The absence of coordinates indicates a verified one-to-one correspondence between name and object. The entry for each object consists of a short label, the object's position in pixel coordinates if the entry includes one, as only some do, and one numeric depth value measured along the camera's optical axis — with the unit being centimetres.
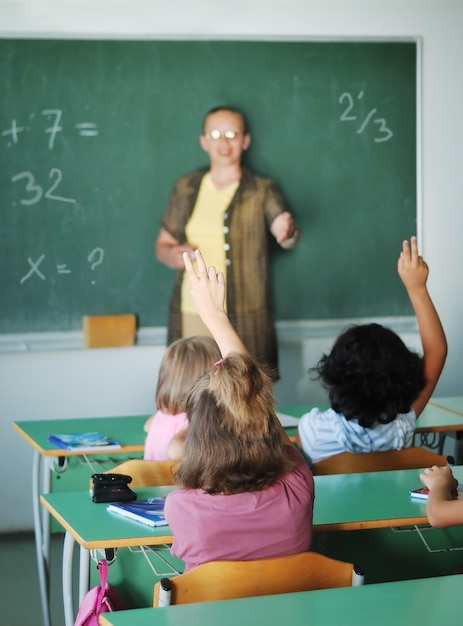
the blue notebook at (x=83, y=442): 359
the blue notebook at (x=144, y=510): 246
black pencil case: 266
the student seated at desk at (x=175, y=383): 335
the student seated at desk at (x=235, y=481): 216
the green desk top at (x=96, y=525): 234
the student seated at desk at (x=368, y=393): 325
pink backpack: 232
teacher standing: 516
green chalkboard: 494
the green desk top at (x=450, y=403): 449
